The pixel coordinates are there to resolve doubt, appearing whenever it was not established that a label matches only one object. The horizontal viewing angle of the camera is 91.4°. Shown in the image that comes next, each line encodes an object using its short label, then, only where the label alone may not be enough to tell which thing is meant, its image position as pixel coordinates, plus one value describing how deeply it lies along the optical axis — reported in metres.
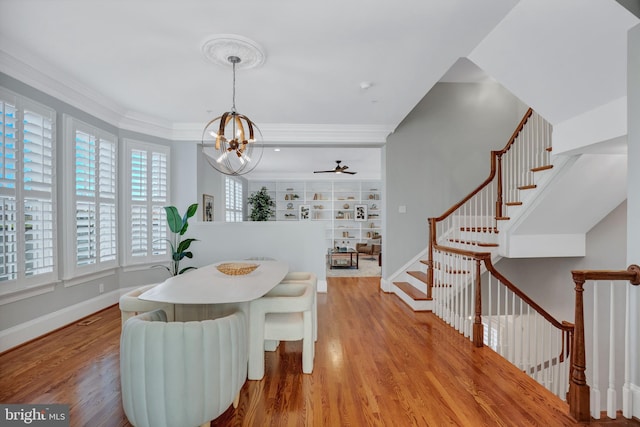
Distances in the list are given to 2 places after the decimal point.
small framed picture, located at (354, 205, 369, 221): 10.77
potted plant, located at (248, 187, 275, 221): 9.77
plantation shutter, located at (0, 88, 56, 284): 2.75
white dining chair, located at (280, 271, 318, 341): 2.90
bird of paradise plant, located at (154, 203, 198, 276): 4.40
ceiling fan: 7.62
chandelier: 2.71
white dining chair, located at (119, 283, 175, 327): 2.24
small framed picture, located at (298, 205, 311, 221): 10.81
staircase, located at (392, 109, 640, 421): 1.95
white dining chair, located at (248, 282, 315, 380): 2.30
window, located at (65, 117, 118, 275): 3.59
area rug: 6.86
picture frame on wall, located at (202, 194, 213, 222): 5.55
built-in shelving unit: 10.85
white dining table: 1.88
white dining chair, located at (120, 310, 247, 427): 1.55
